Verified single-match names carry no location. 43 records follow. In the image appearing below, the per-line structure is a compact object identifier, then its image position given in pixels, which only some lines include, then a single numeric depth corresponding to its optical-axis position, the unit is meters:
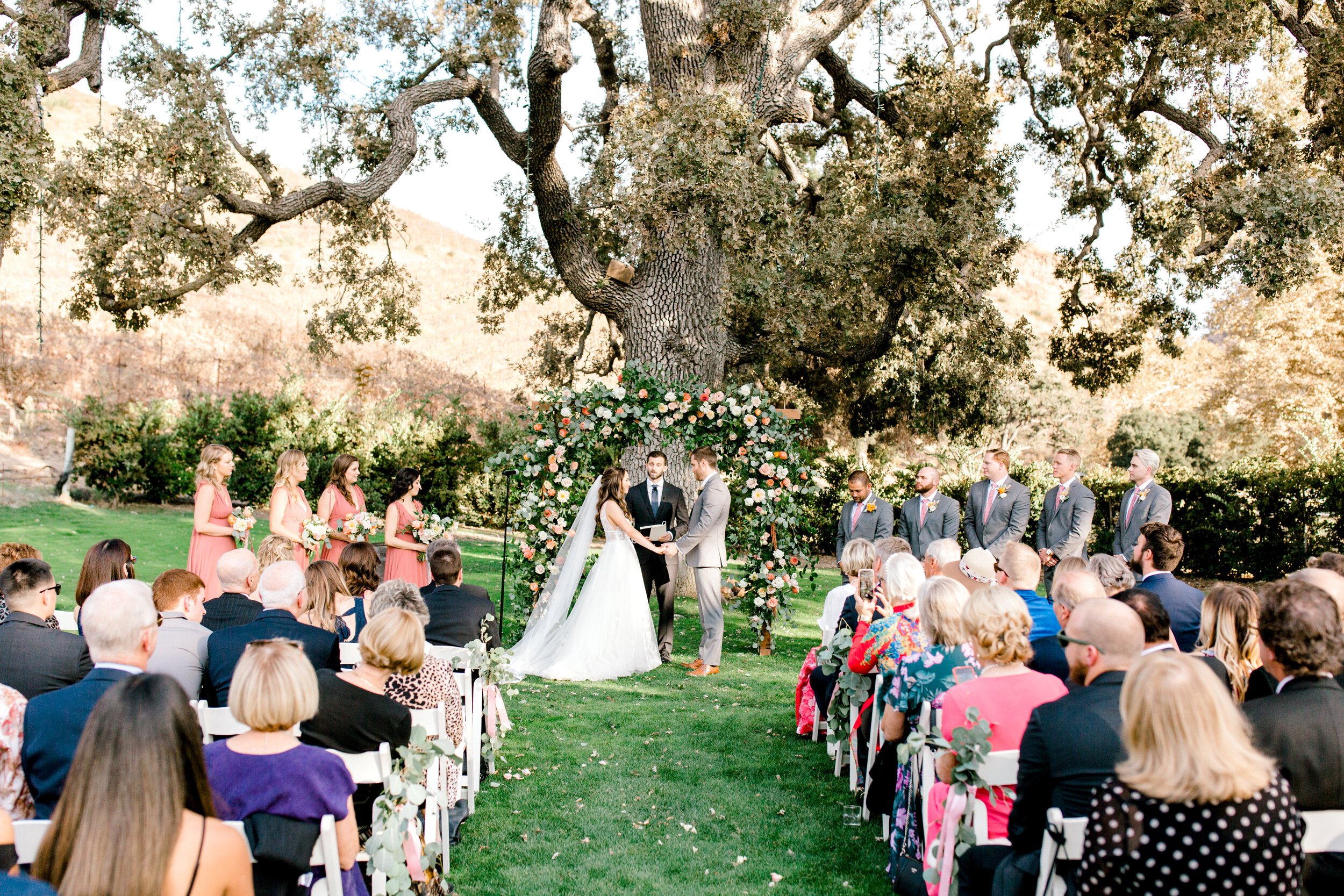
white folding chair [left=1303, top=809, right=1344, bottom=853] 2.96
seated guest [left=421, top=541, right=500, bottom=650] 5.71
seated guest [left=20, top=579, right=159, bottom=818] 3.08
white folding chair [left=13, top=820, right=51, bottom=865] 2.56
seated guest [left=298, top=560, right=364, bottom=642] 4.75
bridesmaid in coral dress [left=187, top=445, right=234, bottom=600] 7.37
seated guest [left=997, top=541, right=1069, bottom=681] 5.34
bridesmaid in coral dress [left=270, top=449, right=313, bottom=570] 7.64
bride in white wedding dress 8.77
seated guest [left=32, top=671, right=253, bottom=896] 1.97
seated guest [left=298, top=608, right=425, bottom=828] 3.60
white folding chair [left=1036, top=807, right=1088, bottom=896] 2.77
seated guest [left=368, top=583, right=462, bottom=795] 4.35
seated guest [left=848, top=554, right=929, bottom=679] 4.92
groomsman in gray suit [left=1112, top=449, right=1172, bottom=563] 8.30
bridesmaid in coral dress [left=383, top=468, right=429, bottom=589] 8.28
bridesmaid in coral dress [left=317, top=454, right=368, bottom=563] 8.09
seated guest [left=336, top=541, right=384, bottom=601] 5.71
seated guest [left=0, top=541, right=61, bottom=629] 5.22
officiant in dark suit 9.39
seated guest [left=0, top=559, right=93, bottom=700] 3.81
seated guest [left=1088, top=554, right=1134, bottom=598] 5.24
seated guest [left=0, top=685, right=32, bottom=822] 3.18
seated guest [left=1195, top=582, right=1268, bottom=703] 4.09
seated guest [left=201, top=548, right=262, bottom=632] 4.90
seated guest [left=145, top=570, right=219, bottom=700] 4.19
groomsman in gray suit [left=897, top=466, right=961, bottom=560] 9.50
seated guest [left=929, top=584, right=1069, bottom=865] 3.64
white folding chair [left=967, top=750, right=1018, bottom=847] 3.45
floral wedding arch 10.03
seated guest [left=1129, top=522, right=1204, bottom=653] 5.47
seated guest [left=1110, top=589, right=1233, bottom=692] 3.85
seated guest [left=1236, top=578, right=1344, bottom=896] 2.98
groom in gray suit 9.02
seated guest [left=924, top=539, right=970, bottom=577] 6.07
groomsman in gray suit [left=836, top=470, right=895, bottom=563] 9.70
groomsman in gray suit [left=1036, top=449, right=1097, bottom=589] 8.91
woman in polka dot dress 2.33
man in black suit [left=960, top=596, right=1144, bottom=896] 2.99
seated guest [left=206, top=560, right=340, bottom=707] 4.18
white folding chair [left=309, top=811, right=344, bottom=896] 2.94
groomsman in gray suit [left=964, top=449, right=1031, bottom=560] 9.32
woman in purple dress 2.83
